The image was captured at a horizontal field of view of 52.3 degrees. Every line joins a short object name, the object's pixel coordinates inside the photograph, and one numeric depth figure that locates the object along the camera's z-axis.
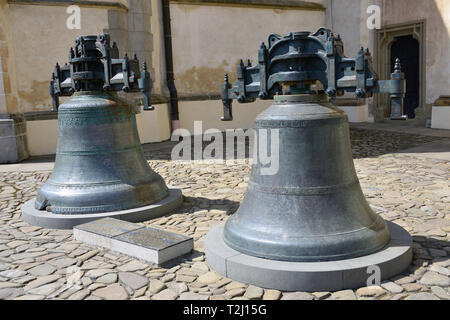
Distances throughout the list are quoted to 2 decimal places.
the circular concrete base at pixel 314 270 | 3.12
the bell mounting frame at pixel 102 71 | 4.70
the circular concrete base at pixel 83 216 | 4.93
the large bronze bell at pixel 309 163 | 3.29
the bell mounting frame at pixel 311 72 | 3.19
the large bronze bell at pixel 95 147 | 5.08
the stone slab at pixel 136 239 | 3.85
